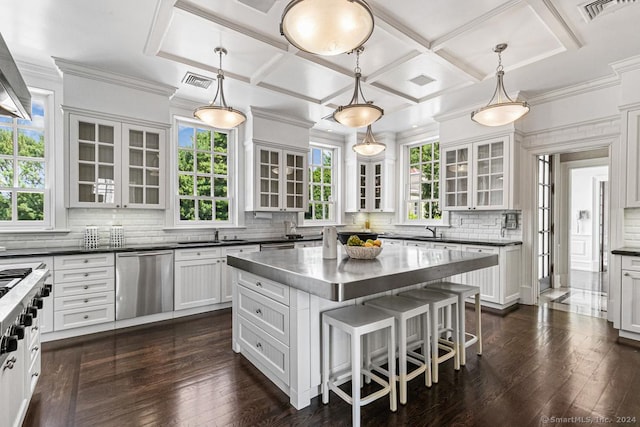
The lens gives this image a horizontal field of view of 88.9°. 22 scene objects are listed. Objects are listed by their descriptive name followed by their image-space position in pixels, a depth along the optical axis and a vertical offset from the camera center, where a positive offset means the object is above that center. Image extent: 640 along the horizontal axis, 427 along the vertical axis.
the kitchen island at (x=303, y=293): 2.00 -0.58
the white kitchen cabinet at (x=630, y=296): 3.38 -0.86
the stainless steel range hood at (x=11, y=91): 1.47 +0.61
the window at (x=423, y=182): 6.25 +0.62
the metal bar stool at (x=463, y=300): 2.83 -0.78
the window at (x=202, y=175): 5.03 +0.59
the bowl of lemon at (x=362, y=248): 2.65 -0.29
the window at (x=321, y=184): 6.71 +0.60
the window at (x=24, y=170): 3.78 +0.49
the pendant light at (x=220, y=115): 3.18 +0.97
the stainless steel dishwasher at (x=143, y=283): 3.79 -0.86
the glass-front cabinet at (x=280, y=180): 5.33 +0.56
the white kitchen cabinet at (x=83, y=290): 3.46 -0.86
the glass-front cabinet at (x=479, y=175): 4.68 +0.59
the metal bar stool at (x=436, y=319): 2.54 -0.86
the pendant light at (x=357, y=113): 2.91 +0.91
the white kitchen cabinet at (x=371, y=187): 6.76 +0.54
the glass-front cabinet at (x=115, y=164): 3.84 +0.60
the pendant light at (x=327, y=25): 1.68 +1.01
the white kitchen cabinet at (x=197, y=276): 4.18 -0.85
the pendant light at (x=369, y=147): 3.92 +0.81
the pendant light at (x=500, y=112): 2.98 +0.96
